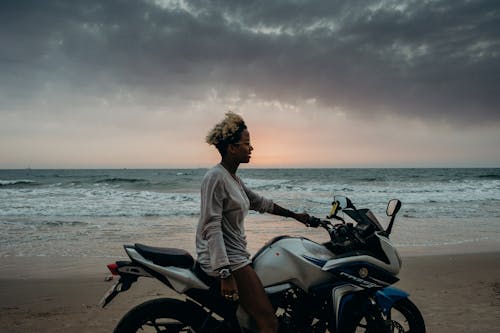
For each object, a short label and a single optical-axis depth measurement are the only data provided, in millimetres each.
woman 2496
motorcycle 2676
